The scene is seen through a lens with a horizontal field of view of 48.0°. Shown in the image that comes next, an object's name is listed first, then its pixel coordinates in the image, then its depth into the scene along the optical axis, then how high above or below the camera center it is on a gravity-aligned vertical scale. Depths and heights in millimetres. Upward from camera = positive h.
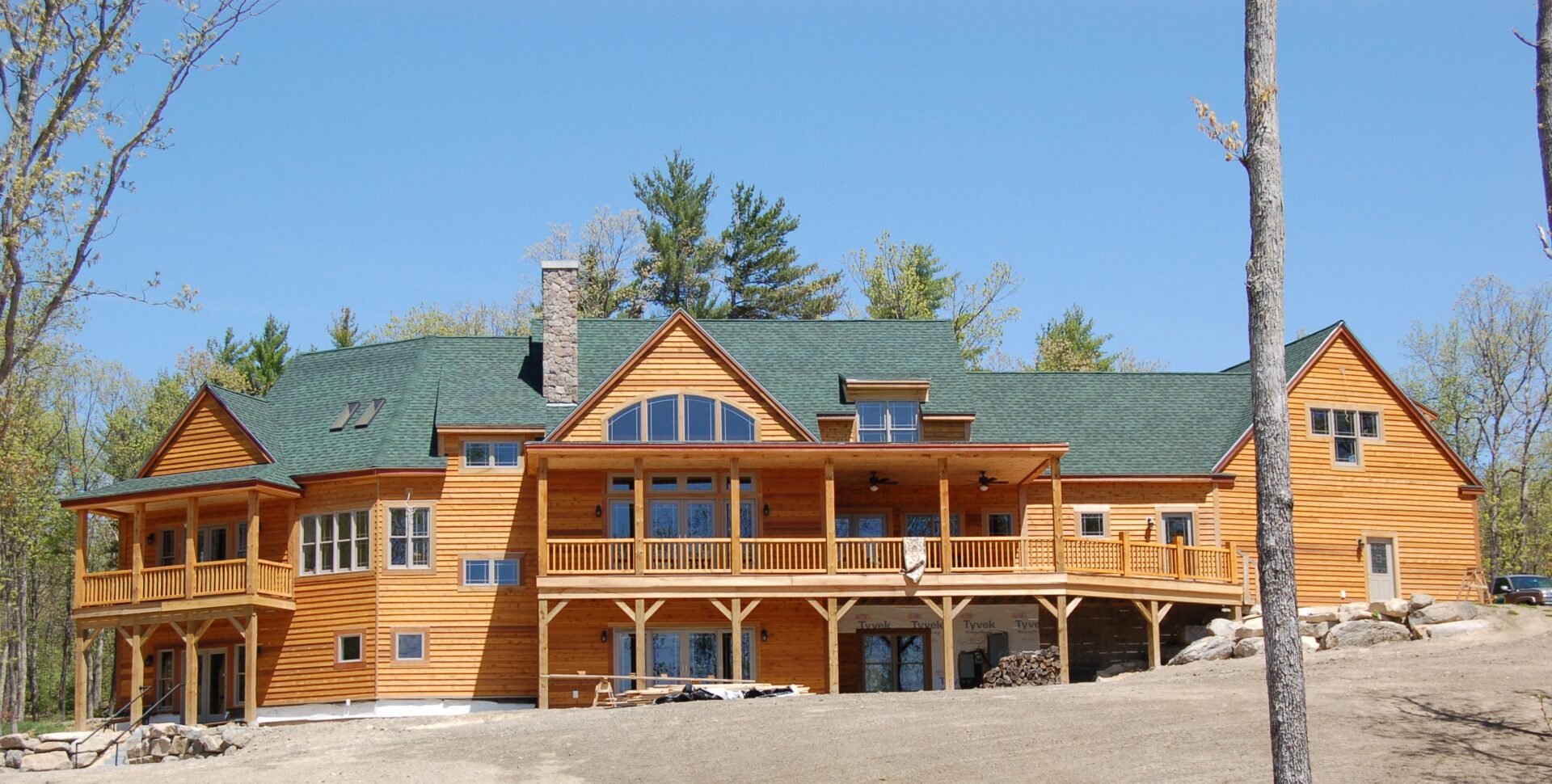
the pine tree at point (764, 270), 61062 +10777
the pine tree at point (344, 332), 61531 +9027
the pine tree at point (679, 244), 60094 +11608
